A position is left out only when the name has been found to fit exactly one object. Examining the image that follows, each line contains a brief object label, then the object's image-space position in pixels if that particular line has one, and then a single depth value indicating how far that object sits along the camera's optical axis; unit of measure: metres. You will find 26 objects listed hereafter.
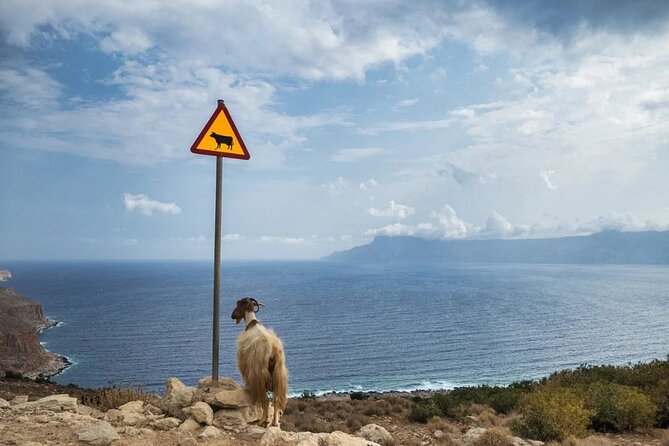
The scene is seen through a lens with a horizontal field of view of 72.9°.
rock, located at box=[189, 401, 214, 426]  7.12
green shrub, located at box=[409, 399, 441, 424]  13.96
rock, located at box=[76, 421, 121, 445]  6.06
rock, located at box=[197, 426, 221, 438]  6.62
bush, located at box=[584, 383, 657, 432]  10.40
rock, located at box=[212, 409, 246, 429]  7.17
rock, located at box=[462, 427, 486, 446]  8.87
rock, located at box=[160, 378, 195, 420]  7.54
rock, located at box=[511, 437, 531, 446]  8.42
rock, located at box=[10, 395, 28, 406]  9.99
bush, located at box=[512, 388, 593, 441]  9.46
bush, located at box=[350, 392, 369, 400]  24.86
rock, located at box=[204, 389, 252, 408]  7.40
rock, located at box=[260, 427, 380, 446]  6.35
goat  6.85
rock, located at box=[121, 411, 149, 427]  7.11
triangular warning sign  7.31
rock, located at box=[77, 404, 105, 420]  7.69
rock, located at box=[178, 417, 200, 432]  6.91
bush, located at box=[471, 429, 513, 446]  8.52
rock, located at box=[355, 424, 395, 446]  10.59
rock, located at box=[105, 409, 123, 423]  7.27
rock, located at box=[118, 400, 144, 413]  7.75
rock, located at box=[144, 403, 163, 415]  7.74
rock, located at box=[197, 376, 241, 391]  7.93
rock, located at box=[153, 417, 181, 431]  7.02
